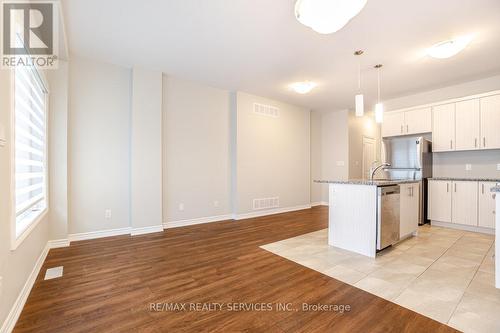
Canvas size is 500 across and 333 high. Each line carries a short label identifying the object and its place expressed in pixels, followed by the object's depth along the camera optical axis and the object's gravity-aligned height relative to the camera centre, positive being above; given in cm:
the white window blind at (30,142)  203 +27
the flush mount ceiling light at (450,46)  306 +163
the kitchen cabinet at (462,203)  390 -67
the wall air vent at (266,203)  548 -91
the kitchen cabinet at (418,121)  482 +98
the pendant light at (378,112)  325 +77
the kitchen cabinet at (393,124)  520 +99
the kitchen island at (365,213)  284 -63
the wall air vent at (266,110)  554 +141
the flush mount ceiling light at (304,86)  448 +159
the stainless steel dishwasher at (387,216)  284 -65
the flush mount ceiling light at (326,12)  193 +135
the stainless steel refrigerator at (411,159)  460 +14
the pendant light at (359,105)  300 +80
